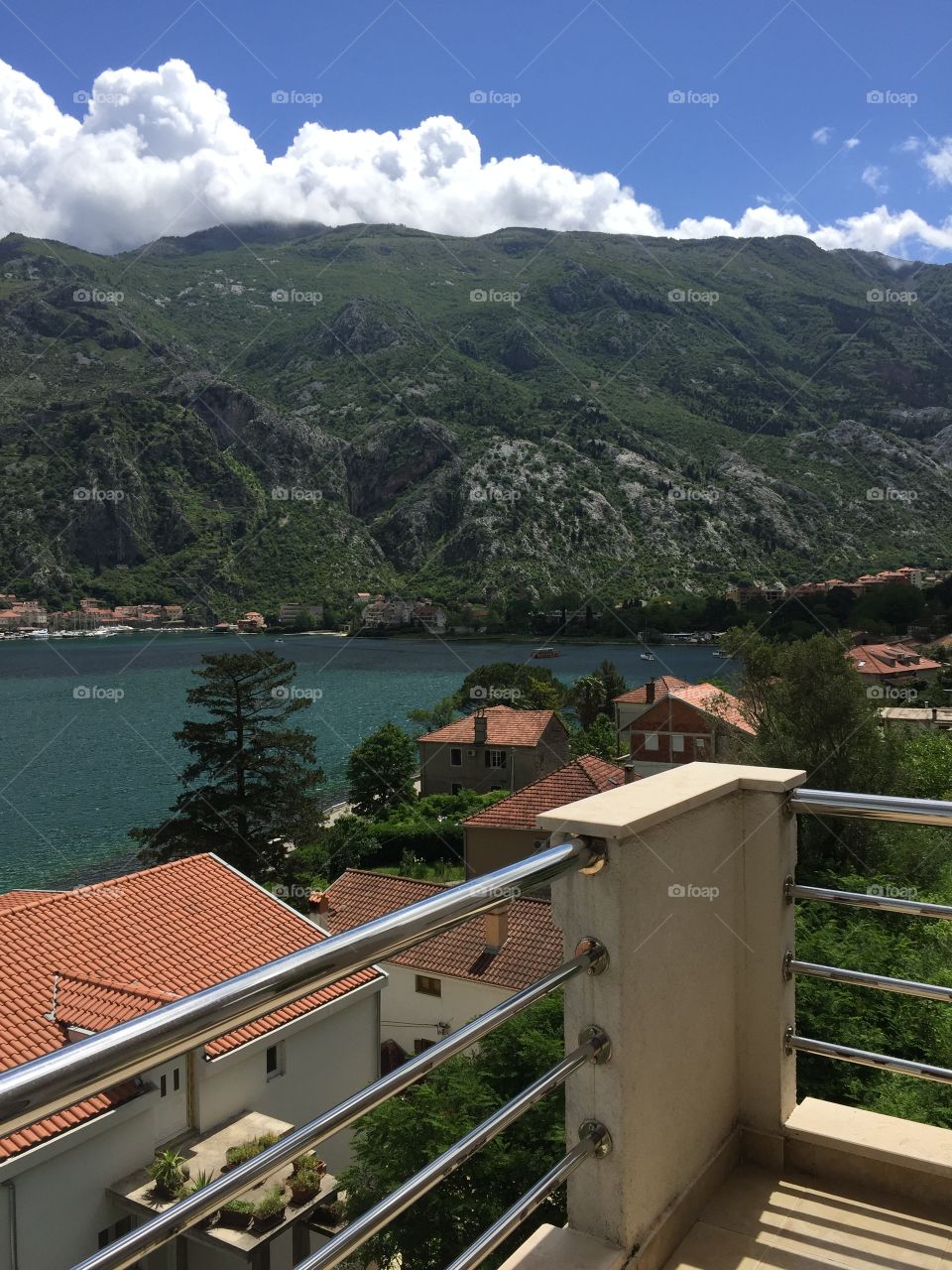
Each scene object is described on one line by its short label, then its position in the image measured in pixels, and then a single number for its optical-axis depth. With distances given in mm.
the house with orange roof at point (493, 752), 37906
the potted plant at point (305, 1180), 8148
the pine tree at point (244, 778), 27328
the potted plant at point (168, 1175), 9094
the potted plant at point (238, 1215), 8609
